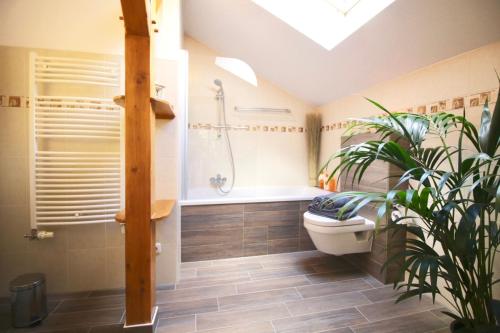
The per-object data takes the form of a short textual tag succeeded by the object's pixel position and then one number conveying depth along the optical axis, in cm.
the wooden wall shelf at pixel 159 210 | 132
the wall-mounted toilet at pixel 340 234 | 185
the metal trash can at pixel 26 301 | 137
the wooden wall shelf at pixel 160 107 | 133
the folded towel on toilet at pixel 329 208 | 190
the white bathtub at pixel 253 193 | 222
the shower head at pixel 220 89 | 292
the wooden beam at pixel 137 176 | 125
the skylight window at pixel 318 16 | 191
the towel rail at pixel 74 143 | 153
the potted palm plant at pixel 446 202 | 90
